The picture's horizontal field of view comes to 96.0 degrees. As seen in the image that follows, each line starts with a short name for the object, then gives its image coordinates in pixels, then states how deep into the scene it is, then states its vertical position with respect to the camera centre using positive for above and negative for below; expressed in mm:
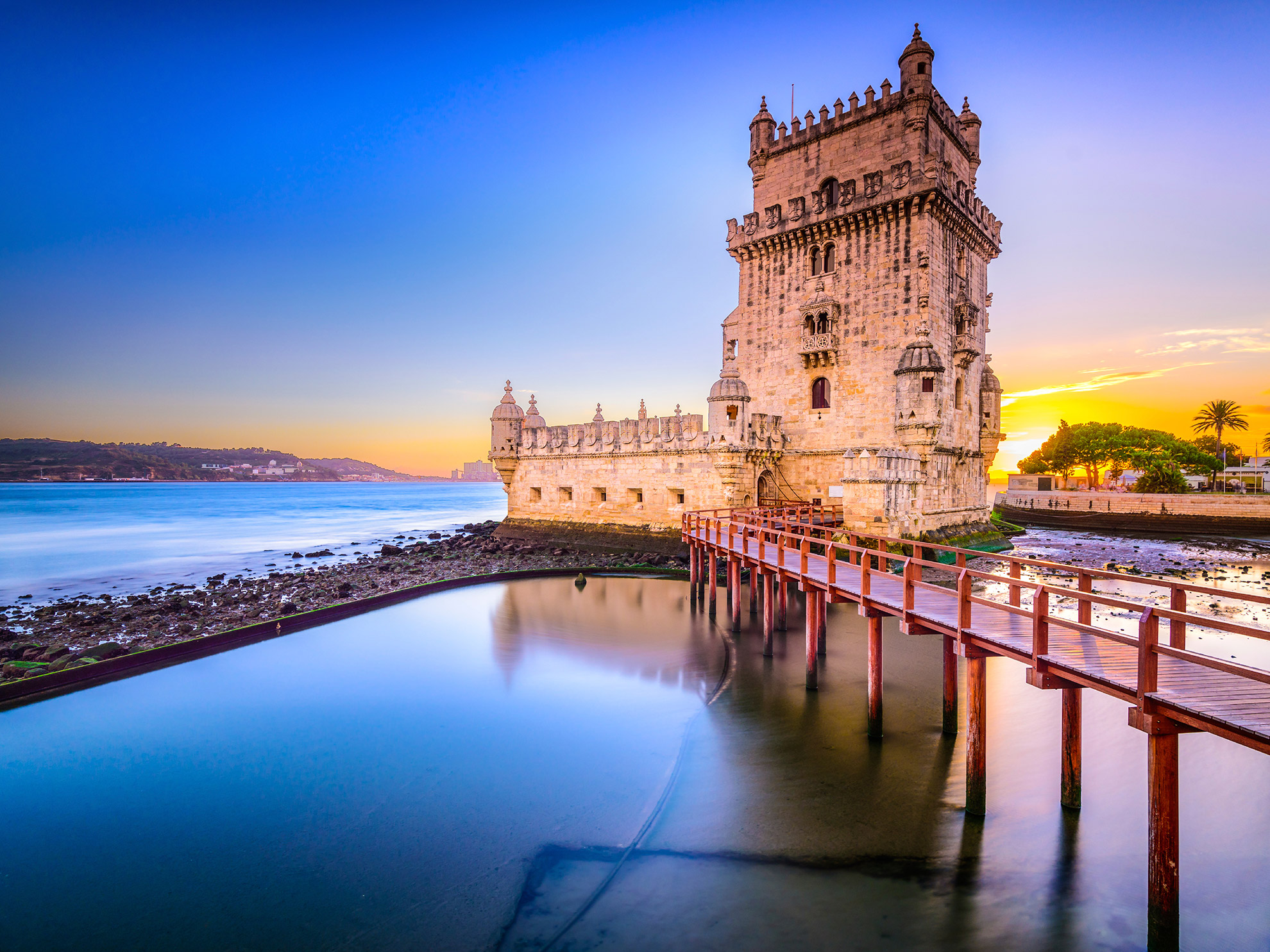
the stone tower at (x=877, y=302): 20094 +6895
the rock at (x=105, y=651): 12398 -3900
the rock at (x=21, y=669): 11367 -3967
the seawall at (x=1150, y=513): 34000 -2235
